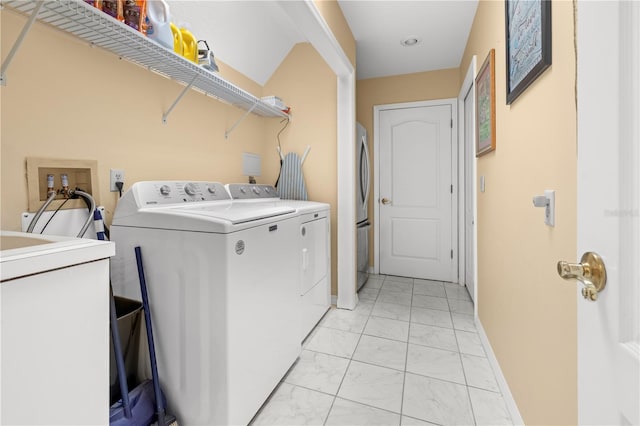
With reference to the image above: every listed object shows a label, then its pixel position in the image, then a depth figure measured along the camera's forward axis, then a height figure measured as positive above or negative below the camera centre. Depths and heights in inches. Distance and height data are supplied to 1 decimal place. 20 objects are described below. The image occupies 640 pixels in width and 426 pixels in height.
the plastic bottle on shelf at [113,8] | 47.7 +32.4
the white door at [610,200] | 16.1 +0.0
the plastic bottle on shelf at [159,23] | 55.8 +34.8
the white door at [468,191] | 113.7 +4.7
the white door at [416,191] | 139.0 +6.0
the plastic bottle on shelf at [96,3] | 45.0 +31.4
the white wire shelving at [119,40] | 43.6 +29.6
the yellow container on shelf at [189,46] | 65.6 +35.9
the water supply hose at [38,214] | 47.1 -0.5
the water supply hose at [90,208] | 51.6 +0.9
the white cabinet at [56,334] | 25.5 -11.6
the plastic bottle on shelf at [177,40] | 63.0 +35.4
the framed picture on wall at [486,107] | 70.5 +24.6
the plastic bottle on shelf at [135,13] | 51.4 +33.8
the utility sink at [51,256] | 25.4 -4.2
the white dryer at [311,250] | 82.4 -13.3
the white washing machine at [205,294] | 48.4 -14.8
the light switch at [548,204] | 39.8 -0.3
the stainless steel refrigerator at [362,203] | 121.9 +0.8
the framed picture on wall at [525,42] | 40.3 +24.8
